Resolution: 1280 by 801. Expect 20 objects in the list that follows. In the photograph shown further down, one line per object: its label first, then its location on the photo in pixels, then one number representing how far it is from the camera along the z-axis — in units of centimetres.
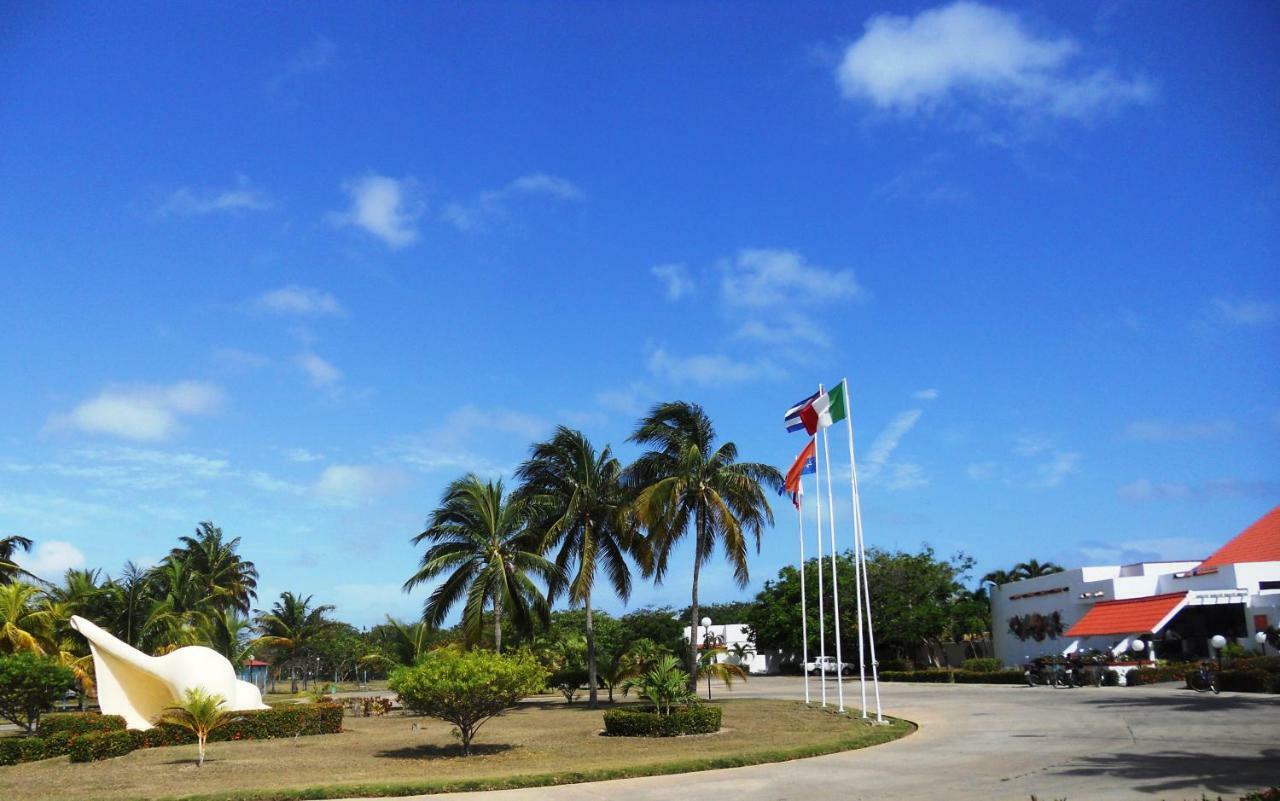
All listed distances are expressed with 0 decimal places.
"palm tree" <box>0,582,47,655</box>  3438
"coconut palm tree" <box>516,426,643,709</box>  3559
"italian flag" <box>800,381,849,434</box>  2545
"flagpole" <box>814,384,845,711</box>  2579
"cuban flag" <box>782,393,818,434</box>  2698
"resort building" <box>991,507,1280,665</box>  4044
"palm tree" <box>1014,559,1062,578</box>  8166
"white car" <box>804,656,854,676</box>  6389
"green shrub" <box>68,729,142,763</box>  2103
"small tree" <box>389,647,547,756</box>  1950
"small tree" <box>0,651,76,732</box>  2611
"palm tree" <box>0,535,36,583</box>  4075
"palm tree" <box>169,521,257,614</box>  5962
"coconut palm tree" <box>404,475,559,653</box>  3662
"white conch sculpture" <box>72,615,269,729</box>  2530
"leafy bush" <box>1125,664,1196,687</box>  3559
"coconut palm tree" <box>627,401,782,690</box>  3142
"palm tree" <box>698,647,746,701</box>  2928
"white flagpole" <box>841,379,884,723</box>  2433
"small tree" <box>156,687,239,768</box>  1975
